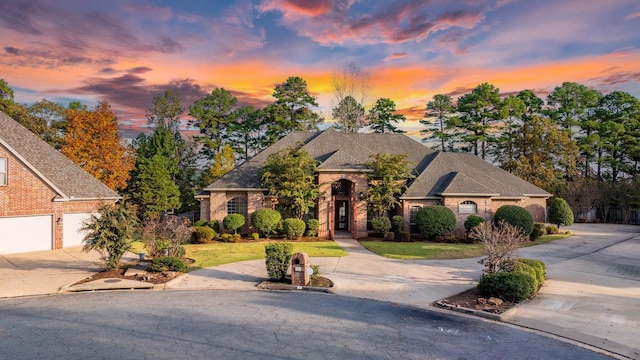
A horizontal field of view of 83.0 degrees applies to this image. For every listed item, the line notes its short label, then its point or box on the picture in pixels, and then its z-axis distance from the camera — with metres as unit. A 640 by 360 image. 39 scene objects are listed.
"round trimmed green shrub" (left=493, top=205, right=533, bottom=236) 24.64
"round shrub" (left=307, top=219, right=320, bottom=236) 26.34
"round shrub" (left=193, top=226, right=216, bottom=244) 24.36
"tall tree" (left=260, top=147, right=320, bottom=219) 25.61
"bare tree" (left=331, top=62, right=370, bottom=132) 47.34
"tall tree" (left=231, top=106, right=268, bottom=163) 47.47
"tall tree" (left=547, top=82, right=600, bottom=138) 47.09
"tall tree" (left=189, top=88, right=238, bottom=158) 45.47
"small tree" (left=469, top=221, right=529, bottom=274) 13.13
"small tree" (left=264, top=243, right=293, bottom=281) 14.20
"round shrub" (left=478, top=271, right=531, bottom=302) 11.57
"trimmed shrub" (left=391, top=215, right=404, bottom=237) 26.27
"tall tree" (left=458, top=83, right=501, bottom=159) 47.25
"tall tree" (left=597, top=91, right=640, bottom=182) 44.03
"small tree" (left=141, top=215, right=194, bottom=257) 16.75
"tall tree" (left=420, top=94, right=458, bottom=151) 49.90
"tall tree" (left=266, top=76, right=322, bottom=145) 47.44
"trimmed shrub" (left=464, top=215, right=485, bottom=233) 25.33
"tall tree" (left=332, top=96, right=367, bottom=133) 47.97
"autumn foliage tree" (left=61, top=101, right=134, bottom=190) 33.84
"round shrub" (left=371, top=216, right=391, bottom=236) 26.00
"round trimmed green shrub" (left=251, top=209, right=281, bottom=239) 25.36
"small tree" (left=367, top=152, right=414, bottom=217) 26.22
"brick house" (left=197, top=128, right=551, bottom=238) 26.86
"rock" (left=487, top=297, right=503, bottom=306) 11.43
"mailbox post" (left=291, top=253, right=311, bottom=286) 13.74
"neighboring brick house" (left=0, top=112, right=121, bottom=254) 20.42
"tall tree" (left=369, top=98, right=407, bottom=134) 51.09
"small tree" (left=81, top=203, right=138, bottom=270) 14.87
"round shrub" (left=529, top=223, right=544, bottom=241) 25.89
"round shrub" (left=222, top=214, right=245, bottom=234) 25.58
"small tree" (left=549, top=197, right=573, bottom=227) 28.53
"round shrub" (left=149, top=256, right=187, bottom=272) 15.30
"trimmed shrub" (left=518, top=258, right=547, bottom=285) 13.31
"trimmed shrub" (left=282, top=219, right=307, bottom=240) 25.24
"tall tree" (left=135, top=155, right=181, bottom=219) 36.06
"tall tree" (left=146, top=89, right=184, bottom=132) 44.84
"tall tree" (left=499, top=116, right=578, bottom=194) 39.12
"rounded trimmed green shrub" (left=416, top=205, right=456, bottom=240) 25.16
